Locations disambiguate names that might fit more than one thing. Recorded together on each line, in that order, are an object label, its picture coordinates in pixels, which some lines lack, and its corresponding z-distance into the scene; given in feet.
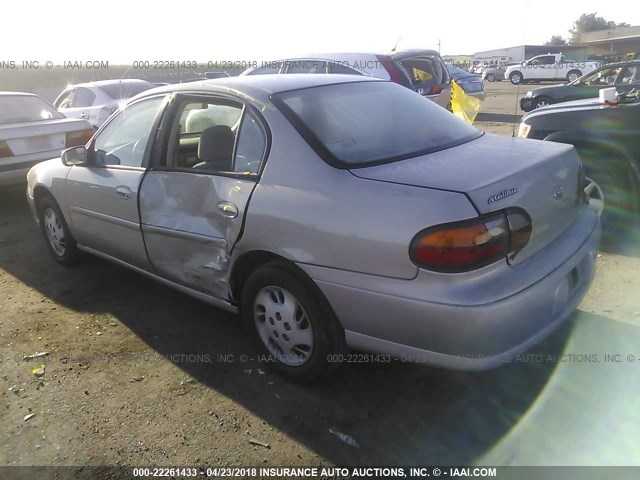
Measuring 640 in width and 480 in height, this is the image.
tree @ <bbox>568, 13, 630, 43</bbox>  266.57
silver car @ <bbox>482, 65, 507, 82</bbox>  151.74
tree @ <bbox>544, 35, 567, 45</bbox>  286.79
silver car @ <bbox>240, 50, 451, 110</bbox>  29.63
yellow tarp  26.63
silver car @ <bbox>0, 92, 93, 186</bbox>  22.12
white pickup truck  115.03
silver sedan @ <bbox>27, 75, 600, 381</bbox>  7.88
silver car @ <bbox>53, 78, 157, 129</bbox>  32.78
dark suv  15.74
